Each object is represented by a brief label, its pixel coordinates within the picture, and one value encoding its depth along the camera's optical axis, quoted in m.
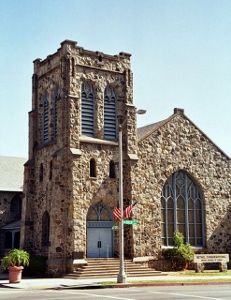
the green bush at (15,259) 26.83
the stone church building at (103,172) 31.19
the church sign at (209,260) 33.25
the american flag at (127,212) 27.76
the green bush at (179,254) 33.72
